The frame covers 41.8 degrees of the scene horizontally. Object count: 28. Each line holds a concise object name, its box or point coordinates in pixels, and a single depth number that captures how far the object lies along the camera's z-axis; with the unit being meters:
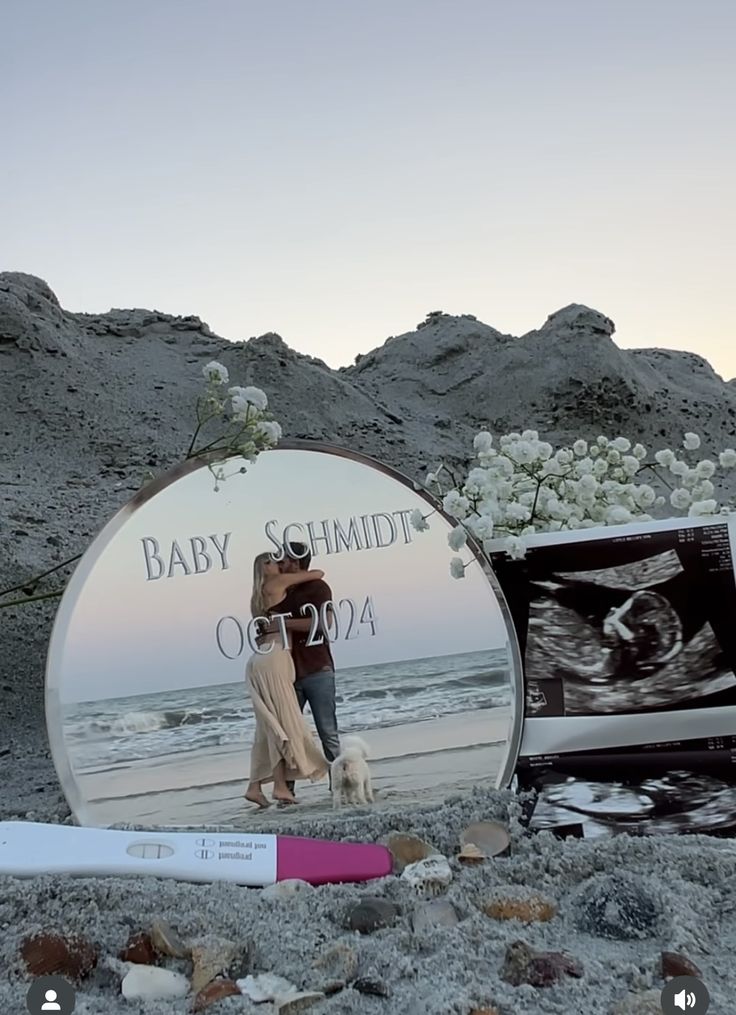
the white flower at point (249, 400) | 1.14
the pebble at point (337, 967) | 0.64
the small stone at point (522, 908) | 0.73
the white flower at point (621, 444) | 1.37
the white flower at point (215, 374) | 1.23
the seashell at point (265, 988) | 0.62
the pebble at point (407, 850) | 0.85
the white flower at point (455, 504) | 1.16
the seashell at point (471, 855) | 0.83
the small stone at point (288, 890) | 0.78
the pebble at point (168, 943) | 0.67
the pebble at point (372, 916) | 0.72
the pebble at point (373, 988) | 0.63
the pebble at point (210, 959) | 0.65
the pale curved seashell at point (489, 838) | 0.86
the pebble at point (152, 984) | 0.64
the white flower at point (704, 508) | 1.16
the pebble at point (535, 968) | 0.64
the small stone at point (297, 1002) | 0.61
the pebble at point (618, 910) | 0.71
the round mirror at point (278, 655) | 1.01
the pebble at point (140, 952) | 0.67
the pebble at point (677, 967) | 0.64
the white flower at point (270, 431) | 1.09
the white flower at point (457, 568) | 1.09
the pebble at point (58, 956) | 0.65
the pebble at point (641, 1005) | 0.59
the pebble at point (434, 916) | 0.72
